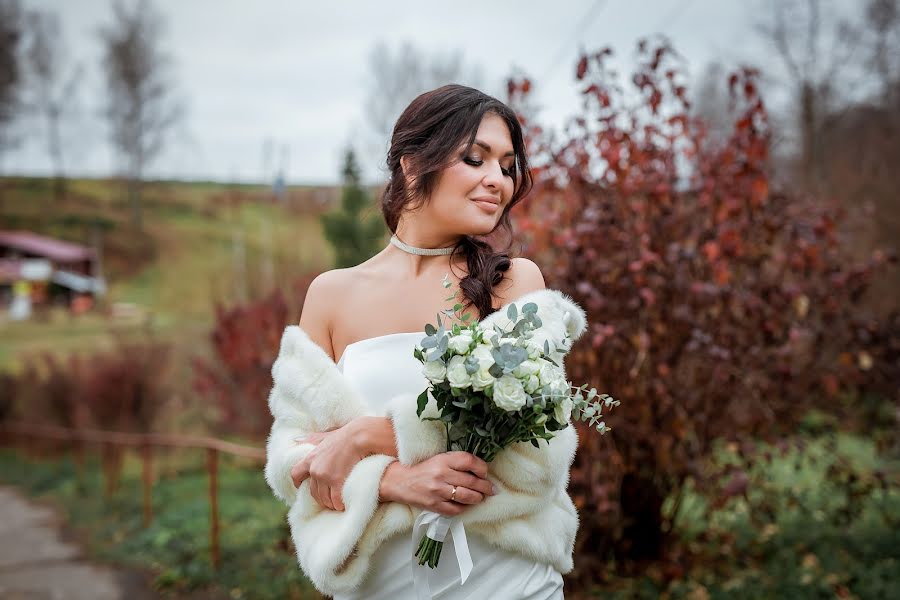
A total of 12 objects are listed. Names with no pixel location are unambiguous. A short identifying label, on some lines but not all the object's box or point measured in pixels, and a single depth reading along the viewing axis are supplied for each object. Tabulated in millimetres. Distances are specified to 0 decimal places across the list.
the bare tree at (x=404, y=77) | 20703
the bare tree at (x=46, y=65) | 31984
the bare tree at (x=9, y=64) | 28422
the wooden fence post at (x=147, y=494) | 7416
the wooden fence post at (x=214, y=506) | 5715
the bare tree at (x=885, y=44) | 14422
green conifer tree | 10609
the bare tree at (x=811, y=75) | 15930
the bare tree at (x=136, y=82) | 32719
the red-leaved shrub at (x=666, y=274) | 4074
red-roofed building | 32625
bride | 1911
